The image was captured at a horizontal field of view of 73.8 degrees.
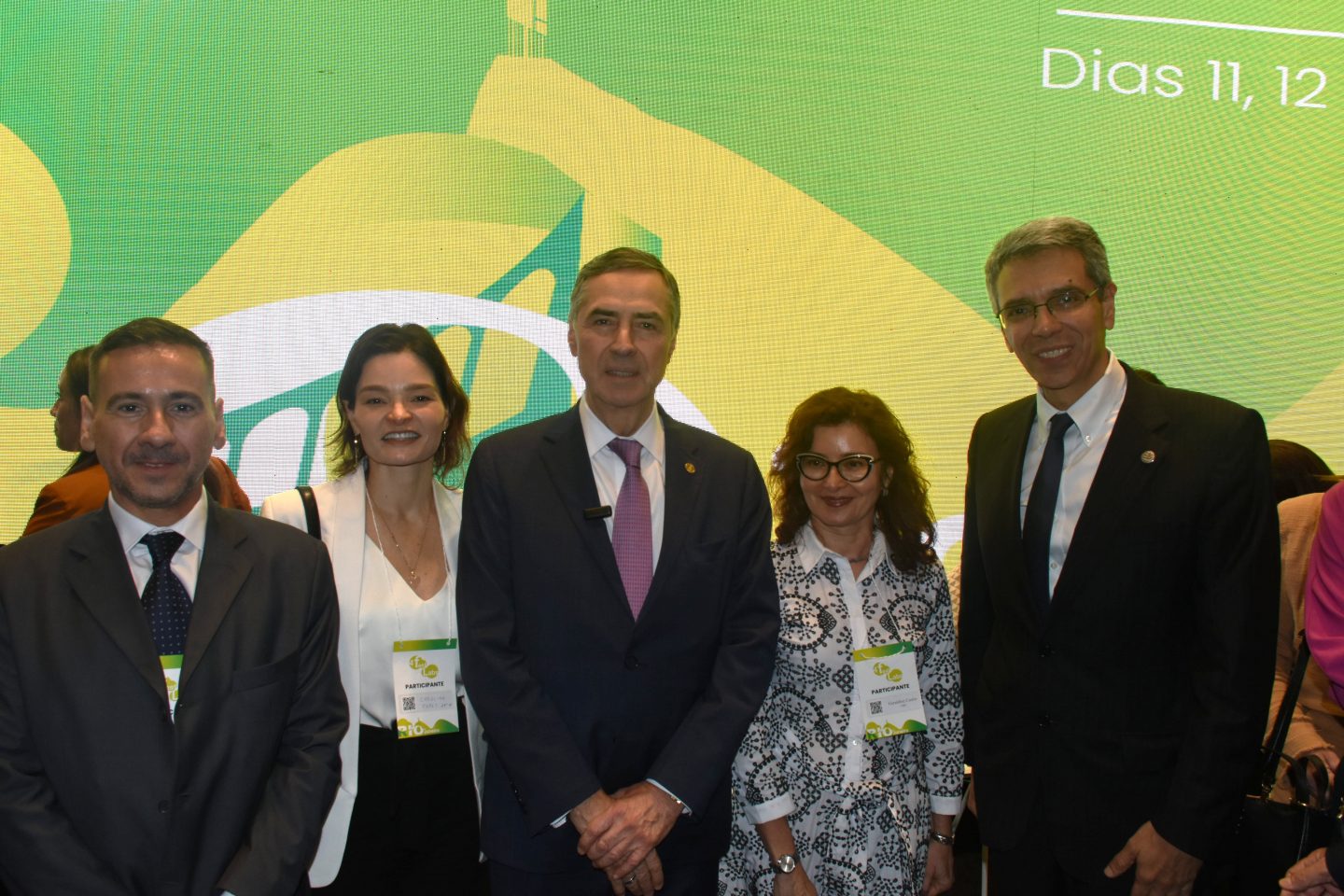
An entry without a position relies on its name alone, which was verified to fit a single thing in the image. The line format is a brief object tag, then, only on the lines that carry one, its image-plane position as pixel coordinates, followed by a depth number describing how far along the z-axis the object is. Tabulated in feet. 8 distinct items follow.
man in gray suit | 5.19
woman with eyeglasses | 6.79
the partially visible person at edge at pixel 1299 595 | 7.60
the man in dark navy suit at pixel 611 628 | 5.98
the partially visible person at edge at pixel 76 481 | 8.05
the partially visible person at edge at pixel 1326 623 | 5.16
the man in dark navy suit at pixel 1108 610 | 5.90
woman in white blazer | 6.52
